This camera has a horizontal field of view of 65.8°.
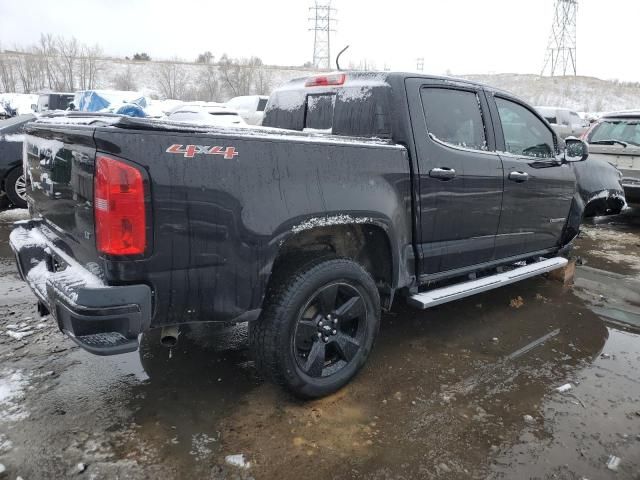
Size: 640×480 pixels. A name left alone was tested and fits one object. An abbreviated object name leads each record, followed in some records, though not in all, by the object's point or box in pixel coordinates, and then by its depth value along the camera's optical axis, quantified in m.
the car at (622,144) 7.71
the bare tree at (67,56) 54.03
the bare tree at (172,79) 53.19
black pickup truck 2.20
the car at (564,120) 19.57
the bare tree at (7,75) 50.75
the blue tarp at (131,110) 11.52
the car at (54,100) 19.48
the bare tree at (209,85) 49.31
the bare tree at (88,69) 52.84
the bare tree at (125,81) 56.07
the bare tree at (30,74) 51.29
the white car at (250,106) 17.47
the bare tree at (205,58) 65.28
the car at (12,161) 7.12
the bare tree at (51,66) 51.47
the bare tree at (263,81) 50.72
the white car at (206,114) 13.67
